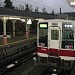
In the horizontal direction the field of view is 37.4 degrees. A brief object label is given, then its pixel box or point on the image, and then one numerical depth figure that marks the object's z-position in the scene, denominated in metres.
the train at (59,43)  5.77
